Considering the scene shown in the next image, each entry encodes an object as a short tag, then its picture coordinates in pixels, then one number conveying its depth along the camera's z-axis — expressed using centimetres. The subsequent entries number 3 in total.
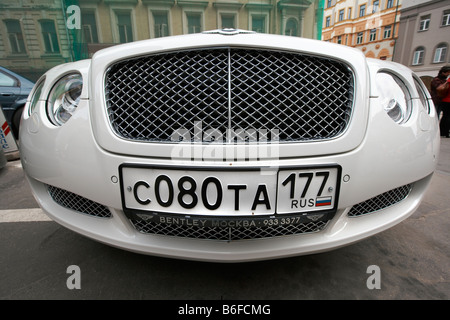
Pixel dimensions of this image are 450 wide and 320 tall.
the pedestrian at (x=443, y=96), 472
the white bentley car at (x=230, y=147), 90
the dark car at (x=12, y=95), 366
